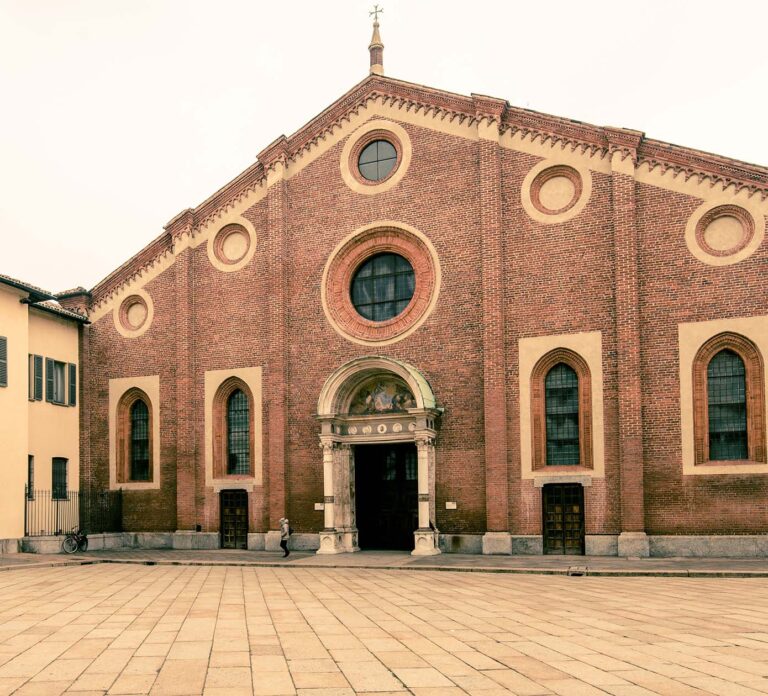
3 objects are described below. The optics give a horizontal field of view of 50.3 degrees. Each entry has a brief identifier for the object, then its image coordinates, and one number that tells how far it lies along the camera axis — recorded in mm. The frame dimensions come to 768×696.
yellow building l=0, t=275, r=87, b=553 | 25859
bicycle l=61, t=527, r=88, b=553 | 26109
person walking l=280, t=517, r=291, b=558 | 24109
